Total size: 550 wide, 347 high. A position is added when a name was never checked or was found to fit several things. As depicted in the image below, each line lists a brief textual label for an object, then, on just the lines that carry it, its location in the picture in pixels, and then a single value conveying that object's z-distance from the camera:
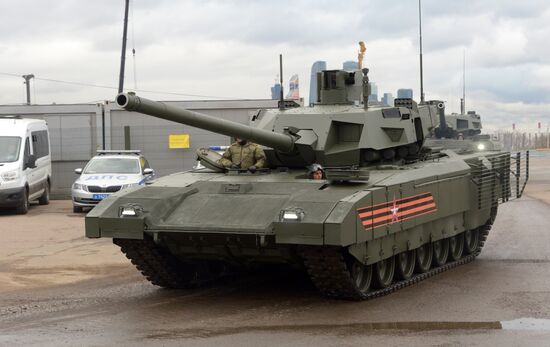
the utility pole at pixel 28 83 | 41.16
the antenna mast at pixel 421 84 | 15.01
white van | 21.27
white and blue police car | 21.31
